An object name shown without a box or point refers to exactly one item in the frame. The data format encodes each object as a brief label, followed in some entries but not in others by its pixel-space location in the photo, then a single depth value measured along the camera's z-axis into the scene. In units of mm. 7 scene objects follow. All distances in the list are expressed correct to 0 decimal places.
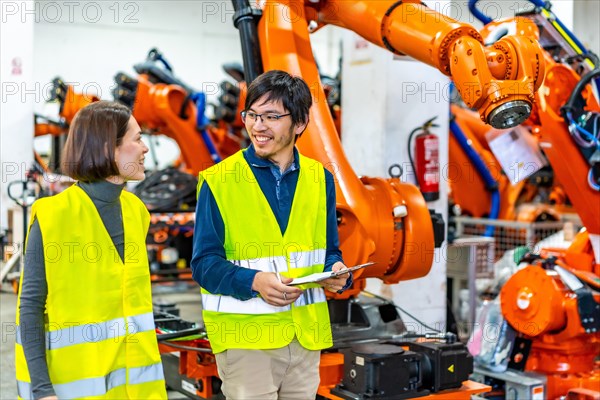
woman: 2180
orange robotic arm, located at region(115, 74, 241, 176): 8320
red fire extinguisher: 5180
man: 2580
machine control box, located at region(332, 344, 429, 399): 3572
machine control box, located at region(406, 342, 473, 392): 3717
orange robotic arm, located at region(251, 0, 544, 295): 3227
